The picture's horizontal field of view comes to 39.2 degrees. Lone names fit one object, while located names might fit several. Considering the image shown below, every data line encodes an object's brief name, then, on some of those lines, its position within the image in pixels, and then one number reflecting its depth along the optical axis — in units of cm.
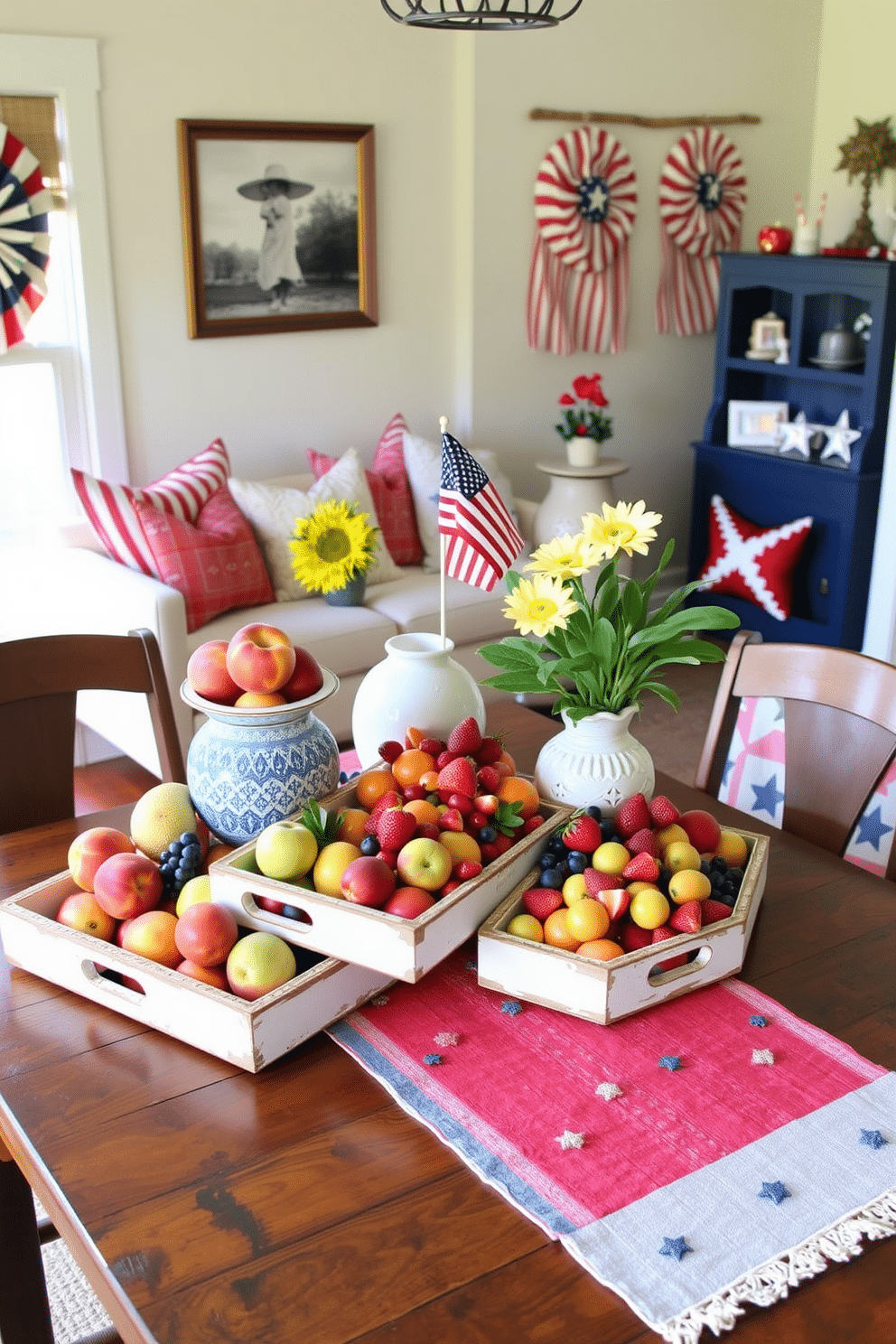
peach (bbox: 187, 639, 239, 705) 159
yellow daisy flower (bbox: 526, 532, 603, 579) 162
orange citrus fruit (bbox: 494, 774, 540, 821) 159
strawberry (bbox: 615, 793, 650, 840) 156
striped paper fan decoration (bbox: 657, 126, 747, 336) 509
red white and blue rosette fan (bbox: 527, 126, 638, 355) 477
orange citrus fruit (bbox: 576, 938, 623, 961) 140
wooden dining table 104
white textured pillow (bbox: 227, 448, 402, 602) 395
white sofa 353
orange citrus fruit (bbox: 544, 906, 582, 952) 142
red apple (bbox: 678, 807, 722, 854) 163
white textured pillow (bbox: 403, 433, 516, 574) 435
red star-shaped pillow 471
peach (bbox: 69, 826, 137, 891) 155
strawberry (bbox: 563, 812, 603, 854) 153
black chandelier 165
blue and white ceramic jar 159
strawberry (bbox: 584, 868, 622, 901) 145
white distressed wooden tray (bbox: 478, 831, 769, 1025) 139
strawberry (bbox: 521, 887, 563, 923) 146
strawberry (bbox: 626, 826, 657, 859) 150
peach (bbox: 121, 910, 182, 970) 143
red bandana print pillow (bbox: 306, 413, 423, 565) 430
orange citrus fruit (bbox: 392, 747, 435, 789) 159
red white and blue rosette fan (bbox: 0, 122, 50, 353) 368
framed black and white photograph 409
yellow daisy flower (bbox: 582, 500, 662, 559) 162
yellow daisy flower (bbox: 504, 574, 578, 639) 159
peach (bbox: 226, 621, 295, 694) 155
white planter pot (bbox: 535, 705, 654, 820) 168
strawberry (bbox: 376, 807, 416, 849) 143
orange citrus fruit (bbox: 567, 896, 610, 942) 141
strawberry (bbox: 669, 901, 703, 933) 142
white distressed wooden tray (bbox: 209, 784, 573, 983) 135
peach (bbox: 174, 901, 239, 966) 138
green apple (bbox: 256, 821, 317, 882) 143
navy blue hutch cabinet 451
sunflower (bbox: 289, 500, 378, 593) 360
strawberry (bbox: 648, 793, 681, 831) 158
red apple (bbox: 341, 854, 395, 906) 137
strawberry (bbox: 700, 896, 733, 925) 147
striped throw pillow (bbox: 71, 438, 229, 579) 369
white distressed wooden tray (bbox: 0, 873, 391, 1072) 132
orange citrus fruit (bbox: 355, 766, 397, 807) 160
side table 451
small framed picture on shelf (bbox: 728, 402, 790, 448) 495
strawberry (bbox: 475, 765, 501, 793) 157
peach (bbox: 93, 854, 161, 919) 148
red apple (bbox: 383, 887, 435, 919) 137
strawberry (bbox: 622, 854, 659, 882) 146
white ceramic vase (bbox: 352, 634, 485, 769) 174
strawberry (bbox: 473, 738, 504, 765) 164
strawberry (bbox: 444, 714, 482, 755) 161
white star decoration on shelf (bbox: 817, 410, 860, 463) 459
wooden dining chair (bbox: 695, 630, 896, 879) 194
